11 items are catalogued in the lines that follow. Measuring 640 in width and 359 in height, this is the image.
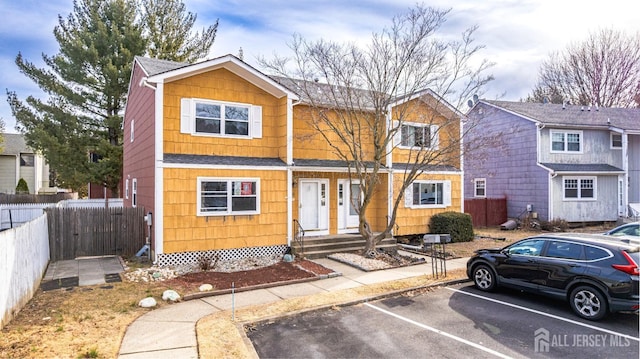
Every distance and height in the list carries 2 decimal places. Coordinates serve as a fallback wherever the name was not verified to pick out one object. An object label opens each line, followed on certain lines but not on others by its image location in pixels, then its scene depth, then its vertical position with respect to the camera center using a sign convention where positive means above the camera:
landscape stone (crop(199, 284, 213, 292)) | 8.93 -2.45
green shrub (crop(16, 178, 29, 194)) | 33.00 +0.06
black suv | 6.77 -1.75
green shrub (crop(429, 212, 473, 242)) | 16.41 -1.81
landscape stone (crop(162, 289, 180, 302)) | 8.23 -2.43
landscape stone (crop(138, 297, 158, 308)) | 7.78 -2.44
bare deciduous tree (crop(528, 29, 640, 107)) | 32.78 +10.29
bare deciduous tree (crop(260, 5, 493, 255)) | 12.66 +4.06
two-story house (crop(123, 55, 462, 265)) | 11.64 +0.65
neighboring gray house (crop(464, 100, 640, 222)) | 20.92 +1.27
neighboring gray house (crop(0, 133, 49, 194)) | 35.75 +2.15
